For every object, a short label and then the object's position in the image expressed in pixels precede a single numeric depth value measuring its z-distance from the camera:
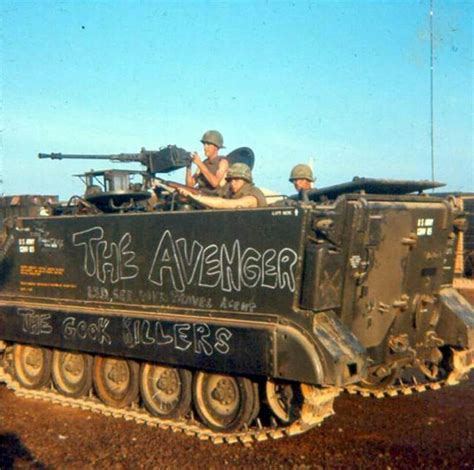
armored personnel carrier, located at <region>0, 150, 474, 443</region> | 5.98
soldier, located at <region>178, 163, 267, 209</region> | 7.16
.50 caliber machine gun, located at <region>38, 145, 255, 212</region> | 7.81
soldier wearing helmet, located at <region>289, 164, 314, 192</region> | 8.65
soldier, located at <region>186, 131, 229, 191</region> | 8.45
